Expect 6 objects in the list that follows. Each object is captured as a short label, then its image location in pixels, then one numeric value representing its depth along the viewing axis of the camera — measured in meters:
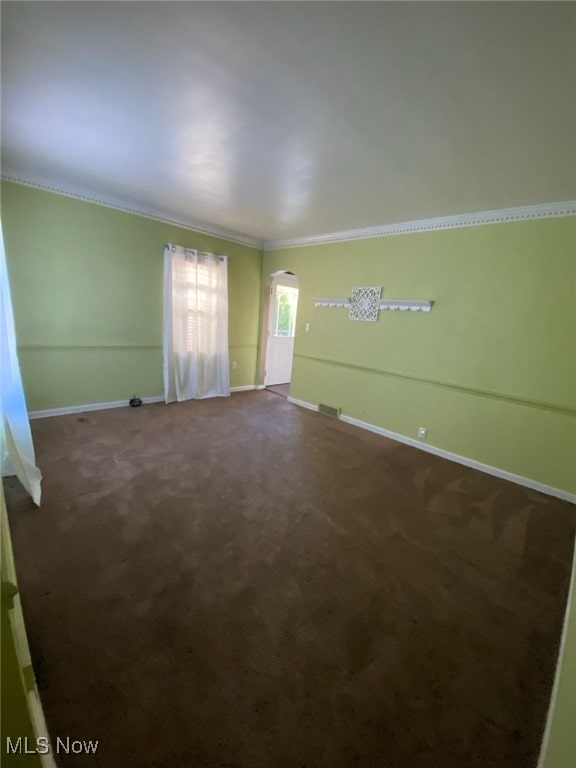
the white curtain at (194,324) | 4.02
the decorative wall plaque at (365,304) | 3.68
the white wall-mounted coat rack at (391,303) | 3.26
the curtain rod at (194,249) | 3.89
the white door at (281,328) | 5.43
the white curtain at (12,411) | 1.79
